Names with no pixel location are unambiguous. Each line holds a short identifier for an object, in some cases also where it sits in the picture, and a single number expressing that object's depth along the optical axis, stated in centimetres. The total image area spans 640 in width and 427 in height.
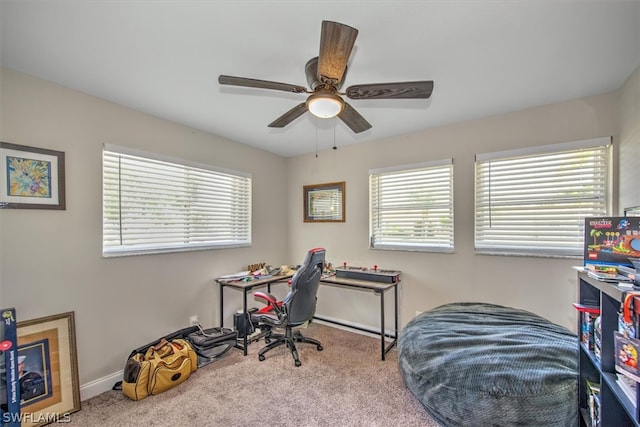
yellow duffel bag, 211
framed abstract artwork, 184
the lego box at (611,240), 127
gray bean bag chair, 149
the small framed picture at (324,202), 373
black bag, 265
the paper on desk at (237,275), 320
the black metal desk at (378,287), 273
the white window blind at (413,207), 300
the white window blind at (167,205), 239
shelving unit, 108
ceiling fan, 132
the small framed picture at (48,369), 182
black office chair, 266
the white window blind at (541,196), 232
